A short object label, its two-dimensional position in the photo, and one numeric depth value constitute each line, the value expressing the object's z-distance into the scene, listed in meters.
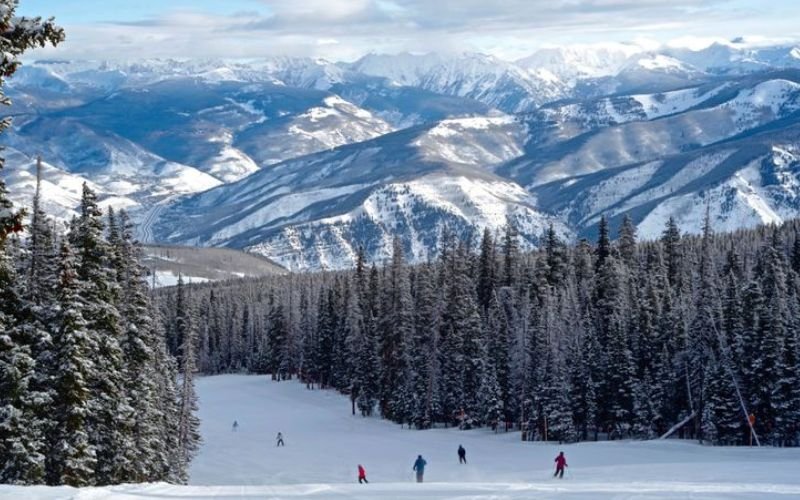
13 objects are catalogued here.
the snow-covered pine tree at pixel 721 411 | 68.50
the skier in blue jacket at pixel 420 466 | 53.22
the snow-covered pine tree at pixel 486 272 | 109.56
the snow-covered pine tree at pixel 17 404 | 33.88
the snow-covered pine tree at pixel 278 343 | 147.89
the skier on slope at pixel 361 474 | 54.94
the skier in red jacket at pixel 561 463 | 52.06
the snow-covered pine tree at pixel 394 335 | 99.00
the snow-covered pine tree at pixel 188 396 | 66.23
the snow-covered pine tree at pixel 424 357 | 94.19
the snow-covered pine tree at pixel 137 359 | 43.94
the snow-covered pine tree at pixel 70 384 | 36.19
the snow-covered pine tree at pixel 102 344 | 38.41
